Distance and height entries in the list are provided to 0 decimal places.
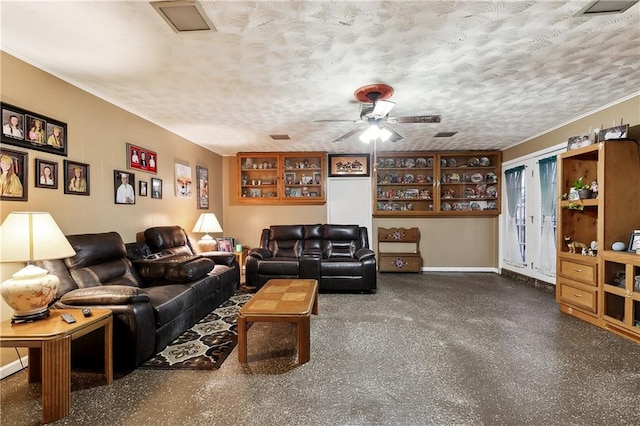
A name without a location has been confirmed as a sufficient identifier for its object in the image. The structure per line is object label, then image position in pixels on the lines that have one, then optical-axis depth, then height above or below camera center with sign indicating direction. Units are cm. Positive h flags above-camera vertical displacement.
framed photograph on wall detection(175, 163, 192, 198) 482 +48
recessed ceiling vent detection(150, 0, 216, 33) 182 +121
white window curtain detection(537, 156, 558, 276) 469 -8
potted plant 357 +21
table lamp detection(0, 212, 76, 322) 196 -29
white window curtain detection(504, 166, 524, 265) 567 -9
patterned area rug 250 -122
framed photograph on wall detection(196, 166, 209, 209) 556 +46
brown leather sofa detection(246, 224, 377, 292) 473 -75
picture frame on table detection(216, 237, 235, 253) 528 -56
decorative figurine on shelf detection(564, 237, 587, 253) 371 -42
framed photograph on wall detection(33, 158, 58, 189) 257 +31
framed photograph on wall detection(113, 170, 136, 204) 350 +28
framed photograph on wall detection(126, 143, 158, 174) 371 +67
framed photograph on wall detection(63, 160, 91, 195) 287 +32
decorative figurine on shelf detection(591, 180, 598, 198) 353 +24
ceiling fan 306 +103
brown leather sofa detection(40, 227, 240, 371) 234 -69
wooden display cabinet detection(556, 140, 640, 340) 302 -46
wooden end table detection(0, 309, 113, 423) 179 -78
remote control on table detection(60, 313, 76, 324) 198 -69
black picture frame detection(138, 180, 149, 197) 390 +30
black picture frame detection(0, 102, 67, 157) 233 +65
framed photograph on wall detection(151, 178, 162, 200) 416 +31
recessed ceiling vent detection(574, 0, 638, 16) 185 +123
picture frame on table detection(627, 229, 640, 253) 304 -31
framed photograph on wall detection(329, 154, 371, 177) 655 +96
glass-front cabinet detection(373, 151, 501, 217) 632 +56
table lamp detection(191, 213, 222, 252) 498 -27
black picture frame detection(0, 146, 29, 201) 230 +30
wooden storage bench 621 -83
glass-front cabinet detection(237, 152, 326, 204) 634 +69
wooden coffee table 249 -82
